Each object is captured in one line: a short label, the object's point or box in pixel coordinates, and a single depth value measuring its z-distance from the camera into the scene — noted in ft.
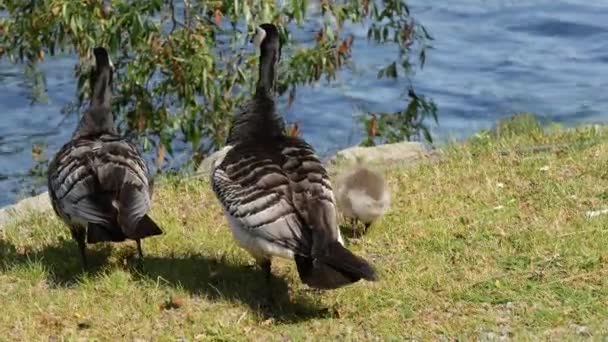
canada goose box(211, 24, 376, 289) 48.40
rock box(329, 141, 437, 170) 76.23
